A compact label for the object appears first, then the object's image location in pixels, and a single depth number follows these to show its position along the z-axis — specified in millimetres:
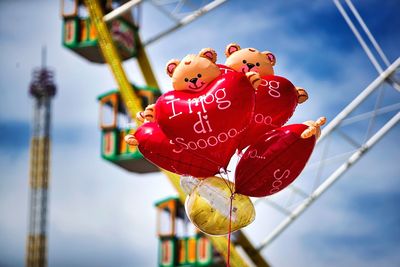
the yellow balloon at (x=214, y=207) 9141
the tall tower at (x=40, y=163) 36531
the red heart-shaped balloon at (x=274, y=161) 9039
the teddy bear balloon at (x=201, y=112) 8617
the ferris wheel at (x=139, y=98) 15969
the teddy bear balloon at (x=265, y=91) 9031
